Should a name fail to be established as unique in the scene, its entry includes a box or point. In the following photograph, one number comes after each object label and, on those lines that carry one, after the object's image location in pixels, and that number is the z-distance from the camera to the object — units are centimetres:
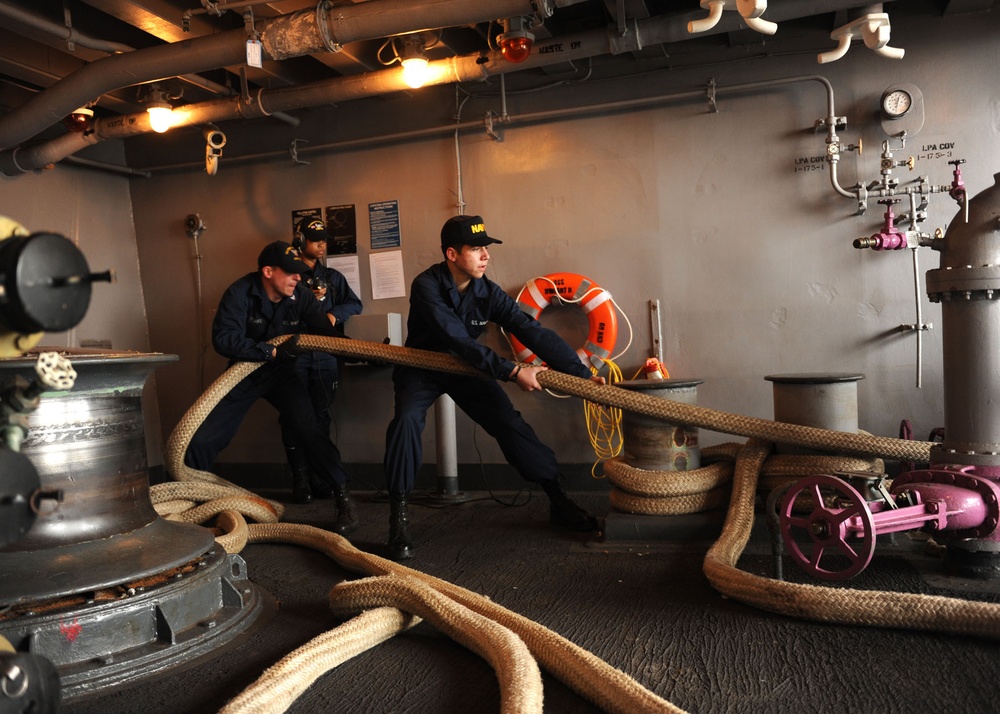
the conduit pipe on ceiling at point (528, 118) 417
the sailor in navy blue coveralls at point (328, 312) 470
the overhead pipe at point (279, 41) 330
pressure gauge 397
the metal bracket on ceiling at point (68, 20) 360
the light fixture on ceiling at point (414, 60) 402
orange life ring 436
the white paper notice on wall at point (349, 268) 505
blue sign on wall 494
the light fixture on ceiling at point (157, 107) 442
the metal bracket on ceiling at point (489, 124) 455
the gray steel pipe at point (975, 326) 241
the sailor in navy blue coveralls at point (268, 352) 401
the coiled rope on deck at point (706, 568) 189
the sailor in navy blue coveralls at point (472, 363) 336
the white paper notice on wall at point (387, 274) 495
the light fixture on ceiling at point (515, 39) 364
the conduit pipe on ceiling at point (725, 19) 347
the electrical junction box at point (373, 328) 470
